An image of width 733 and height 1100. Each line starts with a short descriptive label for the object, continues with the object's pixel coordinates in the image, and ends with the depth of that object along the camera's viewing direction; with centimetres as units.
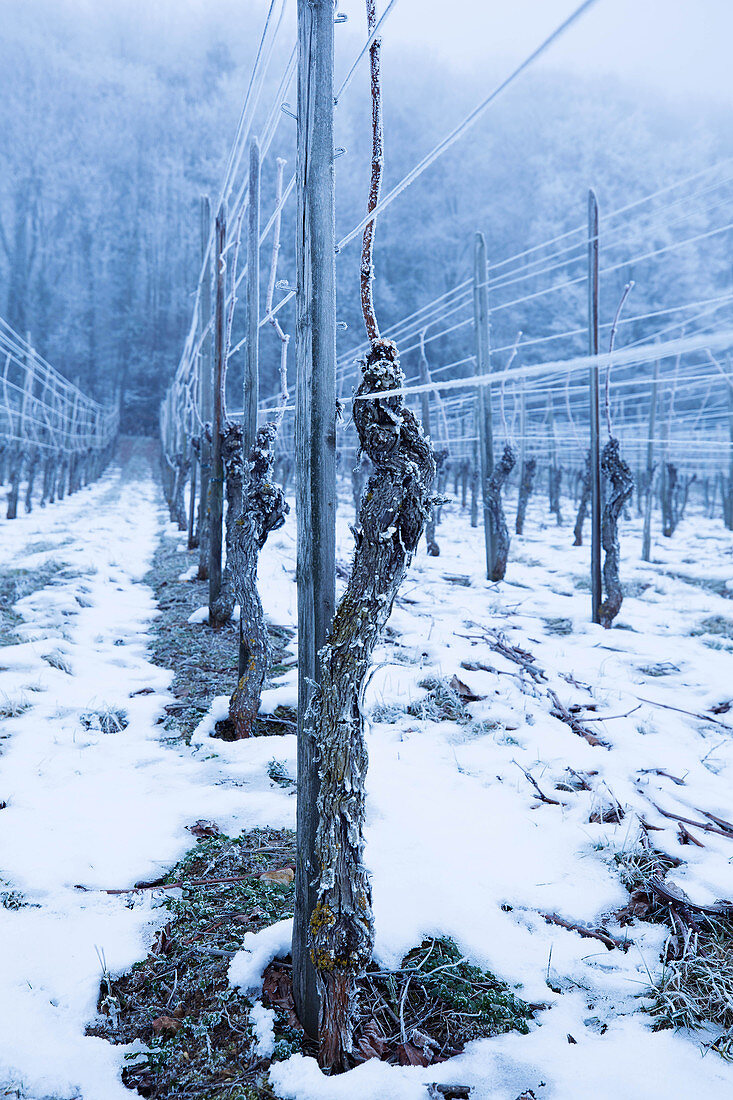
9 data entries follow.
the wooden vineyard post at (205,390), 603
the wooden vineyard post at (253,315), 352
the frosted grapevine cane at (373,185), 138
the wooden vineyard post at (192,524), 845
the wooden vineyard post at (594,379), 472
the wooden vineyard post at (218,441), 458
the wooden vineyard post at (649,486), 867
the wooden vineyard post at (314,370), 133
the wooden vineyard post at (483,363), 651
